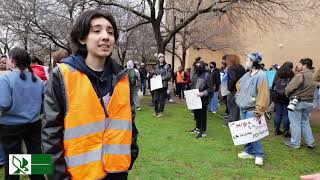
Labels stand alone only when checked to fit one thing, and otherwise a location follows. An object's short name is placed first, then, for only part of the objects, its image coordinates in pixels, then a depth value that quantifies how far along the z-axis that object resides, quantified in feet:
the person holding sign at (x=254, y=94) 14.97
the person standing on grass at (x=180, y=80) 42.11
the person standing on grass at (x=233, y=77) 21.30
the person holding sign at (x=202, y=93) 20.86
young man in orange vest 5.85
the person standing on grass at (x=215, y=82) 29.18
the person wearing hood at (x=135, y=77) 29.08
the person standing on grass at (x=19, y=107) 10.14
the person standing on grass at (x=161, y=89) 28.47
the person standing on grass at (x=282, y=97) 21.55
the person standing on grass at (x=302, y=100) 18.82
